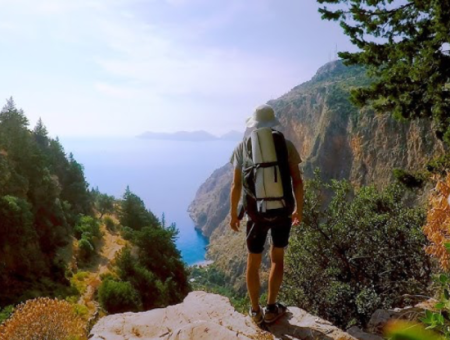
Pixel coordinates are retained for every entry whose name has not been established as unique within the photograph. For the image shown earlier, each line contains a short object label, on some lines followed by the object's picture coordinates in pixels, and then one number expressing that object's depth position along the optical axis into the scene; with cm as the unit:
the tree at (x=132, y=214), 3862
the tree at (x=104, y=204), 4534
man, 434
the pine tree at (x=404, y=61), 723
